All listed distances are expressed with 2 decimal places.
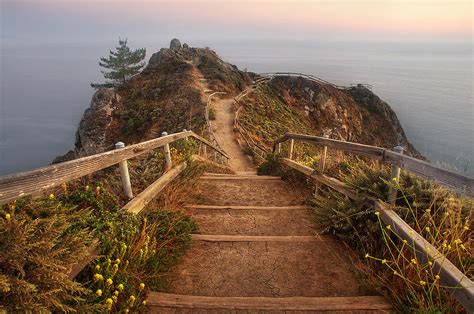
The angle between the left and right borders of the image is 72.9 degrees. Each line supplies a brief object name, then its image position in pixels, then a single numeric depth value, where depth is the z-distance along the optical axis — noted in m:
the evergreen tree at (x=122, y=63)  53.03
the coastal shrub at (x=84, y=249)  2.02
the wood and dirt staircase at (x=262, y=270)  2.98
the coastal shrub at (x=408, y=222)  2.80
